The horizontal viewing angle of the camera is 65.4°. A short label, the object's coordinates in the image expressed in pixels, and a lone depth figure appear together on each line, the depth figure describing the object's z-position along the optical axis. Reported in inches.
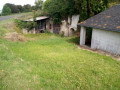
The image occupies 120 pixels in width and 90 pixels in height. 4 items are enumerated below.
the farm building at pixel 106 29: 268.9
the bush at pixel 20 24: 574.0
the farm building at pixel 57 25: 551.9
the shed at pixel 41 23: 643.9
